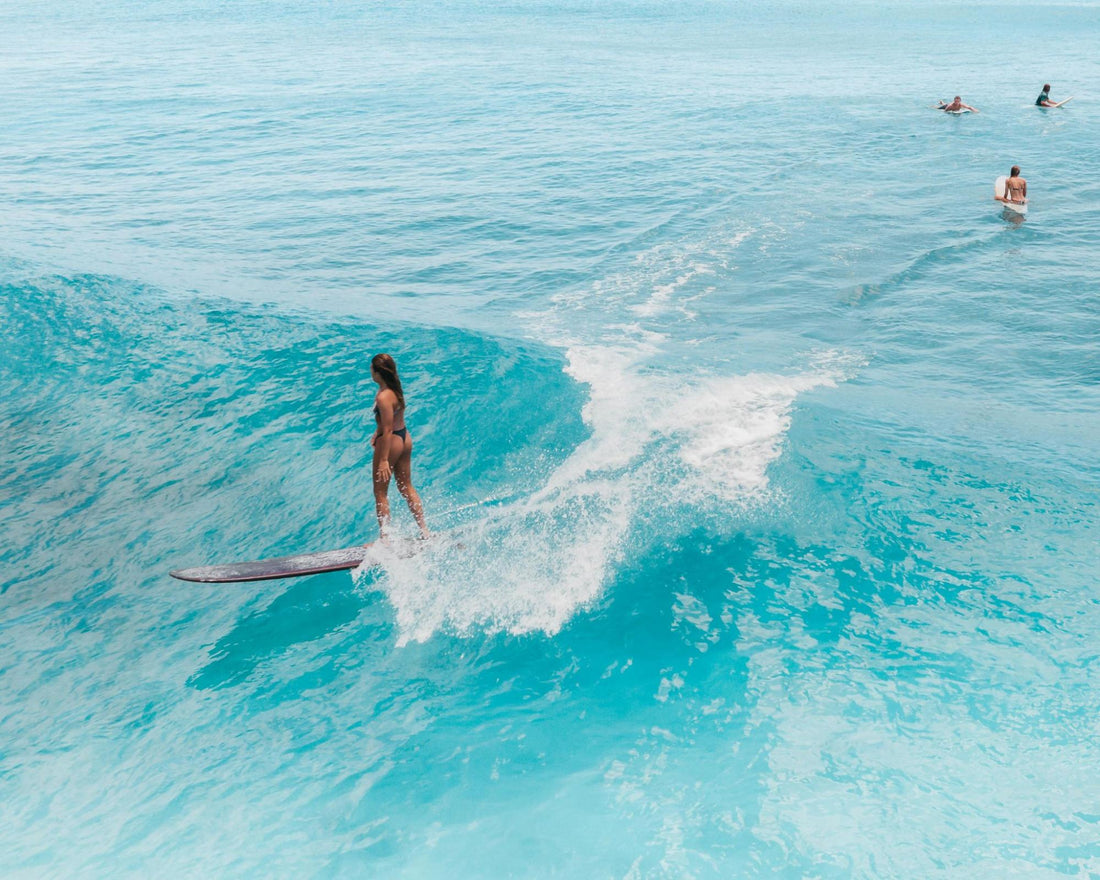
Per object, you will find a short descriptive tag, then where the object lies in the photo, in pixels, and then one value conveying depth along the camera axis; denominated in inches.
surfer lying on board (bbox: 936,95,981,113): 1419.8
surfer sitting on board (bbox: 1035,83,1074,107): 1439.5
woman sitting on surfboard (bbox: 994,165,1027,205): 938.7
